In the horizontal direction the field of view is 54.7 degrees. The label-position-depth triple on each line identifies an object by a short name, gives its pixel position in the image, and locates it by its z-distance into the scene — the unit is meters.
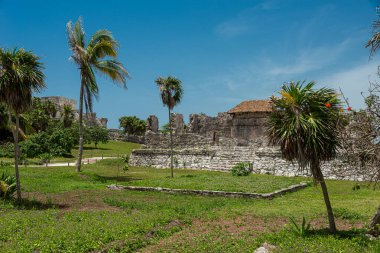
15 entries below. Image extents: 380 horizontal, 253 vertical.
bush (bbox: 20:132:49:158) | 37.67
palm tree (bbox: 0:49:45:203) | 12.84
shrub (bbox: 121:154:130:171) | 36.31
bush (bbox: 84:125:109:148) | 50.69
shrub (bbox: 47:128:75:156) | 39.03
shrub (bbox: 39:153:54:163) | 31.99
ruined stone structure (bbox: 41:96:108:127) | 65.10
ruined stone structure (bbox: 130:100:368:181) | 27.11
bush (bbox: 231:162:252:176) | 26.45
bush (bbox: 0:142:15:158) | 37.75
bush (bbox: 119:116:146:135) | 64.88
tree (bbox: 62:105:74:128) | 56.03
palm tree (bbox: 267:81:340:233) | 8.88
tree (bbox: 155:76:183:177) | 24.92
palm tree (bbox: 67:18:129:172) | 22.91
